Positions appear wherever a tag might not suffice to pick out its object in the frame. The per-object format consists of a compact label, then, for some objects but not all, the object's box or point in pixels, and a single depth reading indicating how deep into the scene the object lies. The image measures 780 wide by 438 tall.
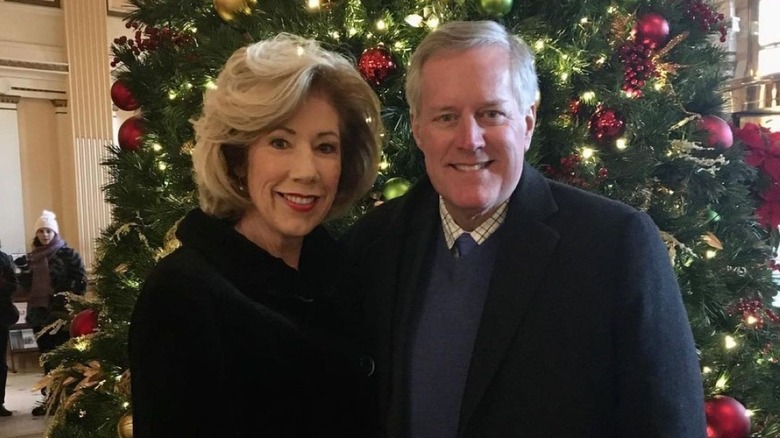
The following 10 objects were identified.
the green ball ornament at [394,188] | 1.65
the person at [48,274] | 4.77
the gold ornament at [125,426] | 1.73
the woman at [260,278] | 1.06
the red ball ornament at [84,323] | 2.20
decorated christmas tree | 1.70
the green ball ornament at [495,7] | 1.55
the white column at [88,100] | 6.79
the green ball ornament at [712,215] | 1.95
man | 1.08
